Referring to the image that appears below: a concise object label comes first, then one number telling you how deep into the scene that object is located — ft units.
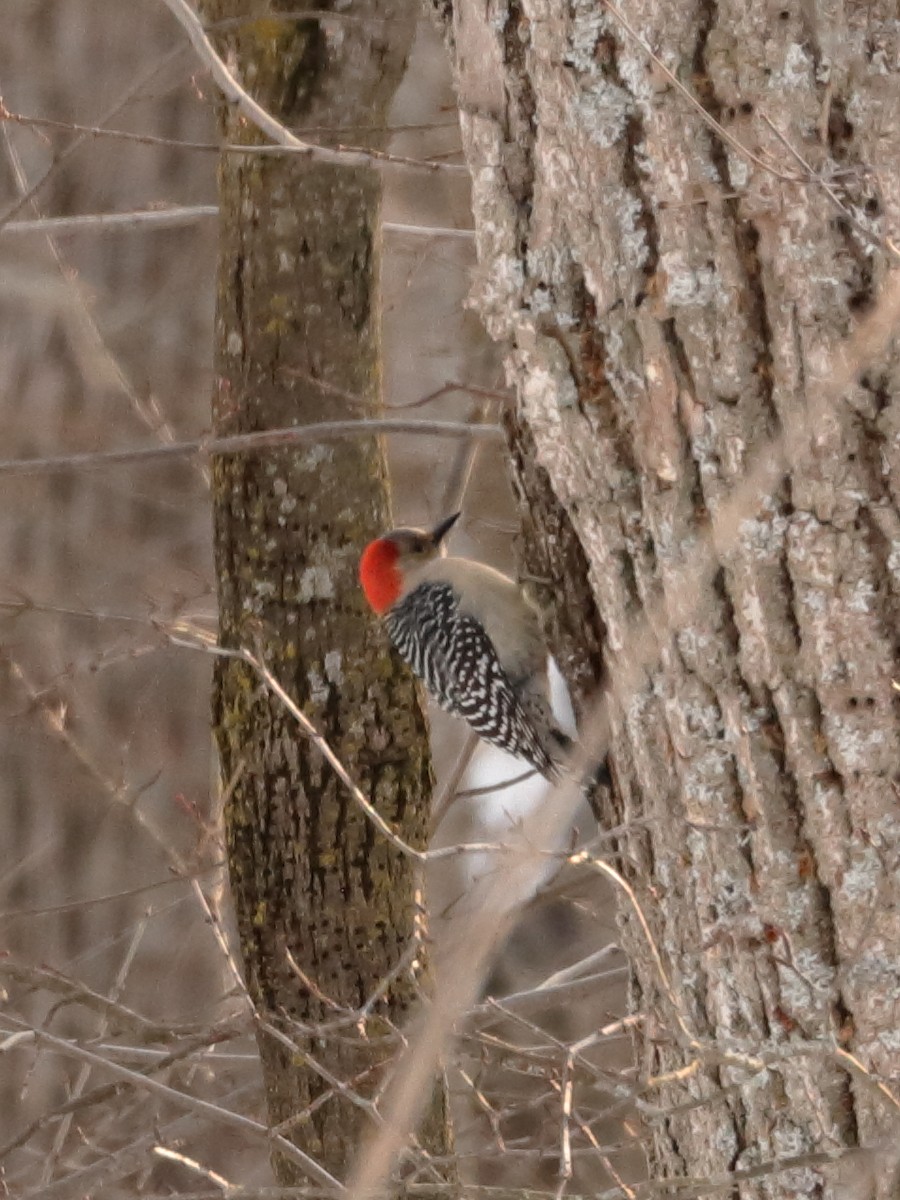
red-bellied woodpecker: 30.48
